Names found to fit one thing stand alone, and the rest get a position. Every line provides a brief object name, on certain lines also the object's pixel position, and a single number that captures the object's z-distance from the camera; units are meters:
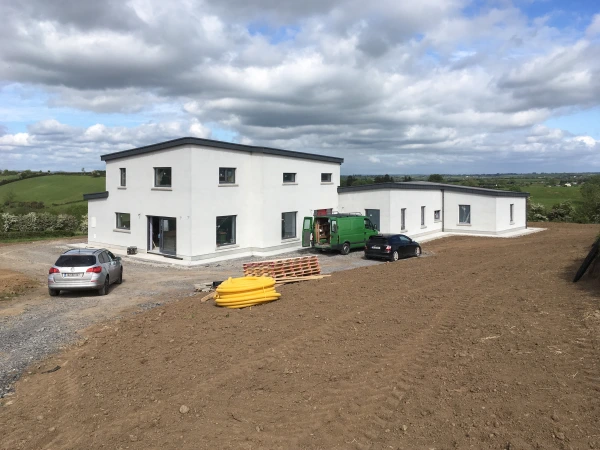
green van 25.39
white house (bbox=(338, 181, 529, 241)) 30.81
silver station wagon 15.16
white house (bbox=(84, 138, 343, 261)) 22.72
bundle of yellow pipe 13.12
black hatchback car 23.84
